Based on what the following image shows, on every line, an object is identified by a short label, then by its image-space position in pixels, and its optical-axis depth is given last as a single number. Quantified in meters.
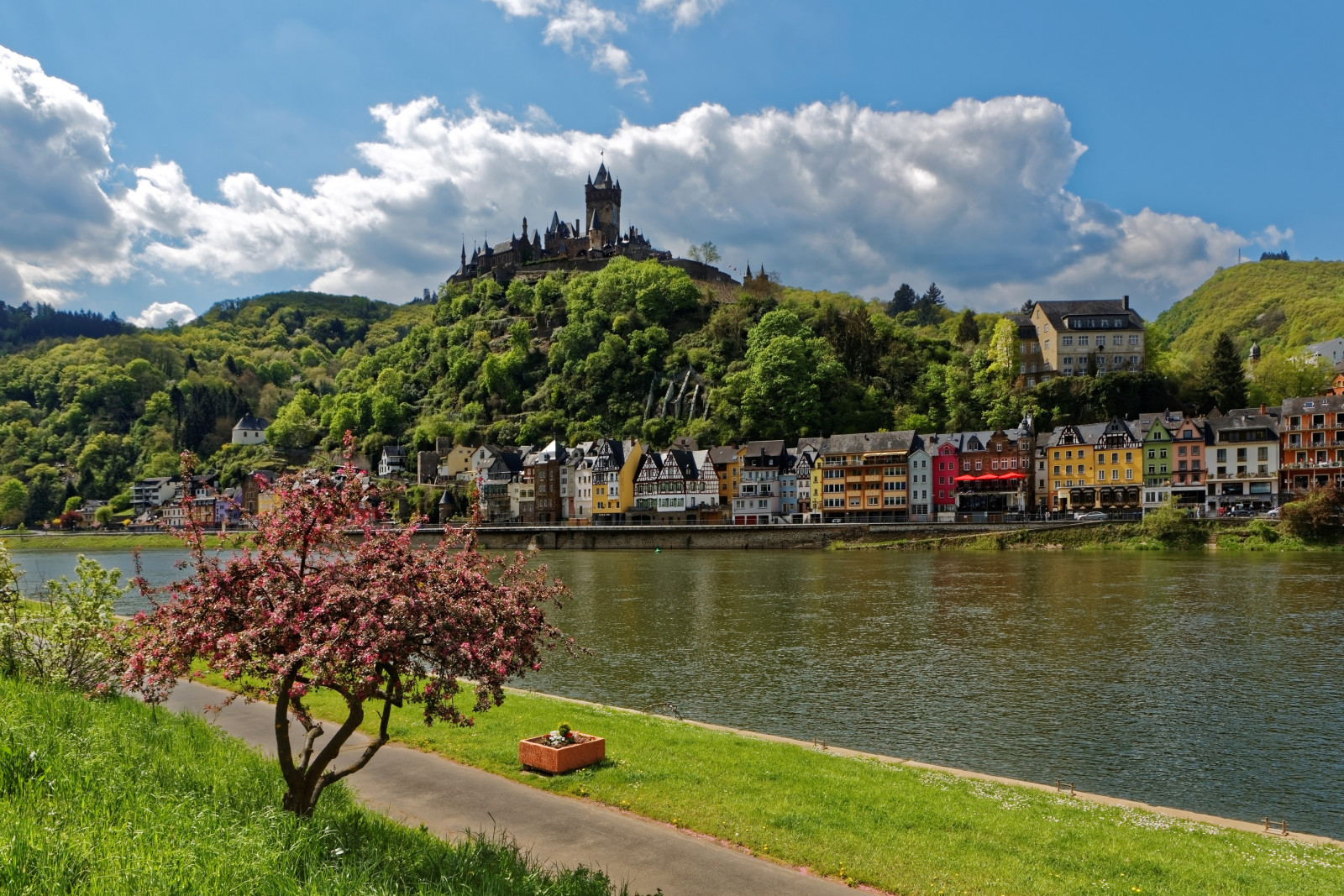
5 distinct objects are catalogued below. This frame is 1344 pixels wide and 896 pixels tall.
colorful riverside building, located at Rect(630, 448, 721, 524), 103.88
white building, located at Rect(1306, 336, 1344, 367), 122.25
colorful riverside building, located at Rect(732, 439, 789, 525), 101.00
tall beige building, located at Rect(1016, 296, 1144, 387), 106.69
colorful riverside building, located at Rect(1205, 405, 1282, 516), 82.69
